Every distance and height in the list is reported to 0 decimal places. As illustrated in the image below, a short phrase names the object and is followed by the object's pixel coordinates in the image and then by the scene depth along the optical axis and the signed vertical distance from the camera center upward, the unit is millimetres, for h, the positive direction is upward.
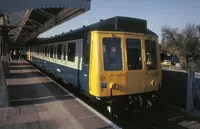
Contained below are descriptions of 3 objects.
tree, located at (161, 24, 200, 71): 29751 +3366
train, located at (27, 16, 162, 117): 4917 -43
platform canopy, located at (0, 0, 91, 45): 5397 +2511
